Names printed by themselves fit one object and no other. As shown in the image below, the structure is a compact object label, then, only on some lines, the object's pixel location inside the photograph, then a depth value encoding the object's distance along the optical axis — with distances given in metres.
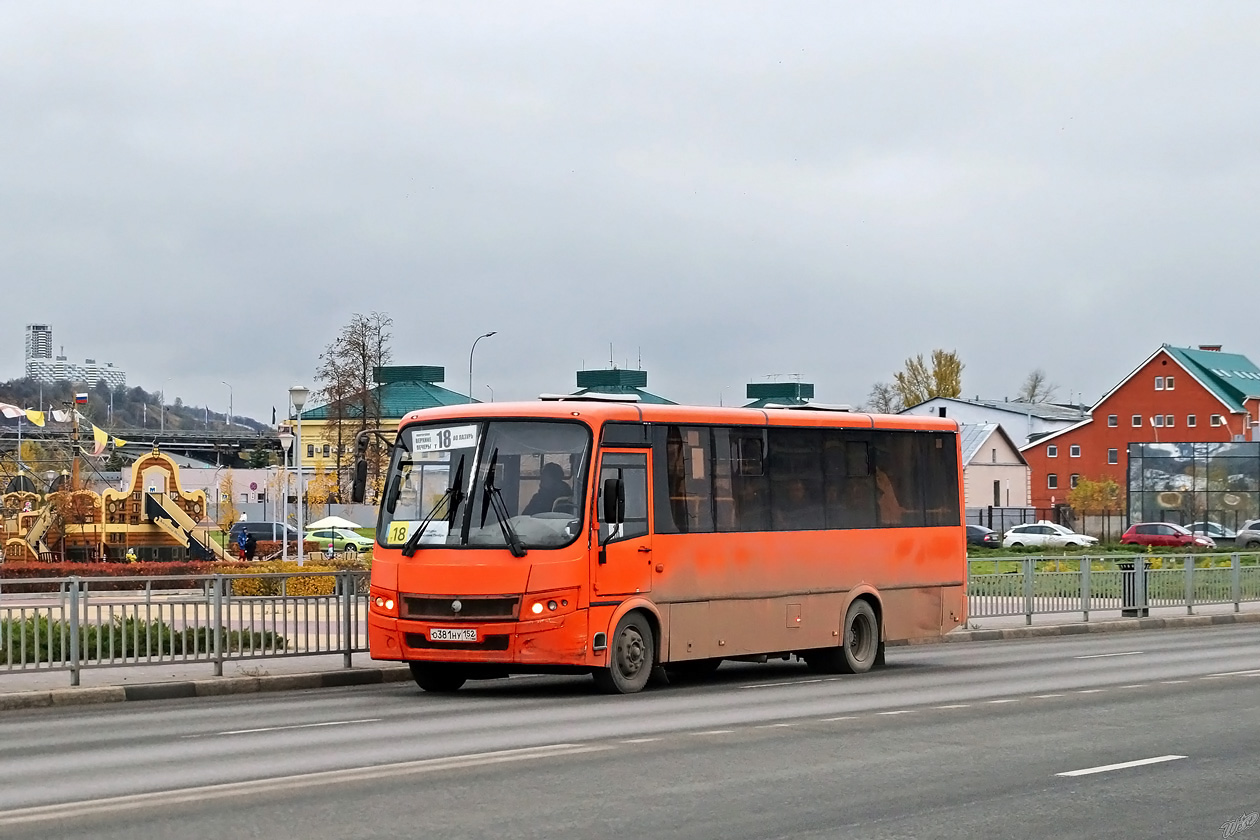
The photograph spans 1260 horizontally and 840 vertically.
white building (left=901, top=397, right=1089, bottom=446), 136.38
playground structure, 55.12
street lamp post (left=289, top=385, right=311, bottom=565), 42.62
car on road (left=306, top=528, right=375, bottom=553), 64.19
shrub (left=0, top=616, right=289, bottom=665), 17.75
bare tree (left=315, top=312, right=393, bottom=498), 77.06
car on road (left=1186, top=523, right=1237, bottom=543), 77.44
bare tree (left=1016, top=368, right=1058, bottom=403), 161.25
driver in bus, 17.58
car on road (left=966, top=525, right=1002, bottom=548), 80.62
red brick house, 116.00
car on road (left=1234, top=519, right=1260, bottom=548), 75.12
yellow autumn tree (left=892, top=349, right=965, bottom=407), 149.75
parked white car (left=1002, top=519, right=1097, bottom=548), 80.62
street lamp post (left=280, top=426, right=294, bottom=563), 52.38
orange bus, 17.30
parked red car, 72.38
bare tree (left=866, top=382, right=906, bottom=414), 147.52
